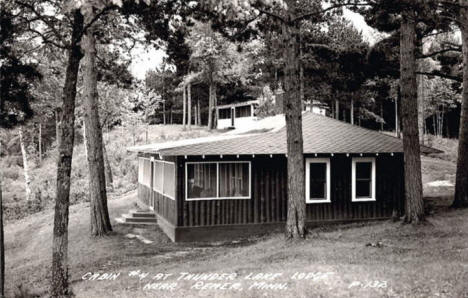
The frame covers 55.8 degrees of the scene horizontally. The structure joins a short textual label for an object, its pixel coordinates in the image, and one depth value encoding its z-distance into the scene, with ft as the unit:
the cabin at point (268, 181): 50.62
